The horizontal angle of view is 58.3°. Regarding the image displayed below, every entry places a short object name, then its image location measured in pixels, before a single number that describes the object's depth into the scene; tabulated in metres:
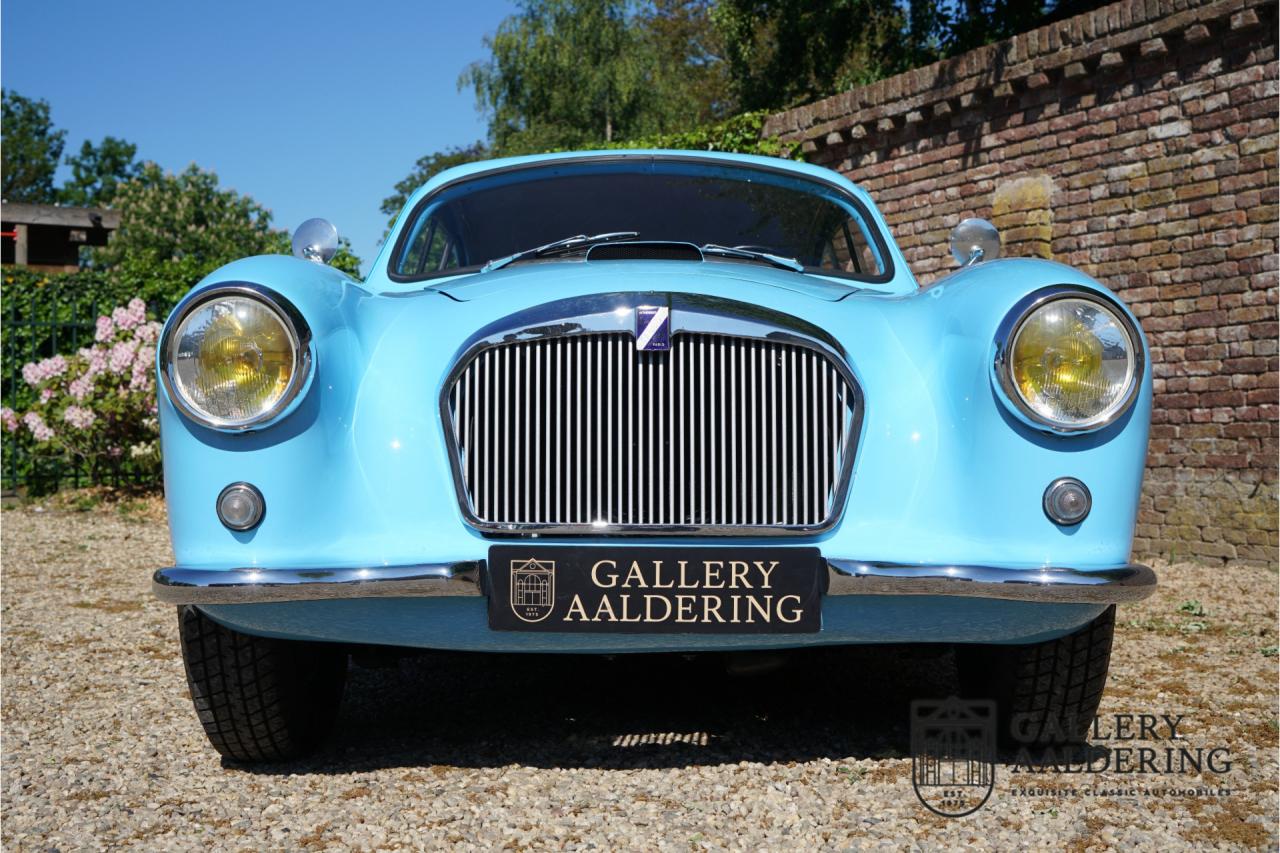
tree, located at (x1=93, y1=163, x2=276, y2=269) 32.44
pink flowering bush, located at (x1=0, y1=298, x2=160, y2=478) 9.45
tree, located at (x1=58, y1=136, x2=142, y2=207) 66.44
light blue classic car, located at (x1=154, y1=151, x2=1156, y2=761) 2.37
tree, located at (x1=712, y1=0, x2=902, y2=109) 18.12
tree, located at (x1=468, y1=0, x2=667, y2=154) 32.09
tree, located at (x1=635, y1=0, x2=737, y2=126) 31.53
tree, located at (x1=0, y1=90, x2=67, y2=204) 59.53
